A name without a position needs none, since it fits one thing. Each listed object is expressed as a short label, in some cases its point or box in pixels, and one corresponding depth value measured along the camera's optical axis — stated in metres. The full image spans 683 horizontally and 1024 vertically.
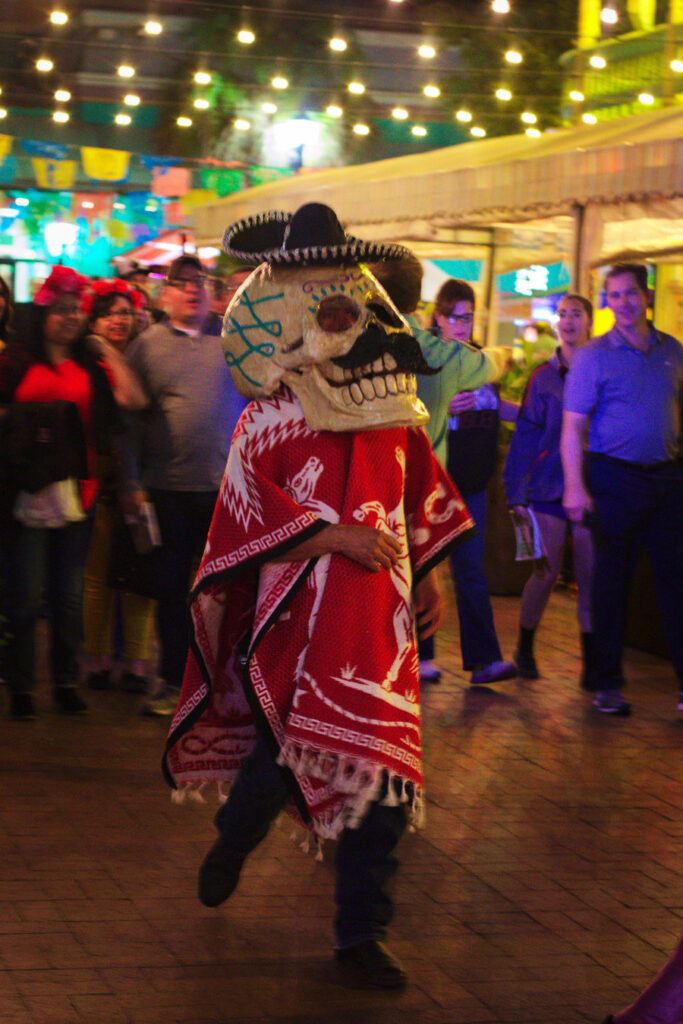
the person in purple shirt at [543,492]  7.52
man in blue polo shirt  6.72
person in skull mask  3.74
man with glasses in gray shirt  6.40
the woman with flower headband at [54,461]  6.18
